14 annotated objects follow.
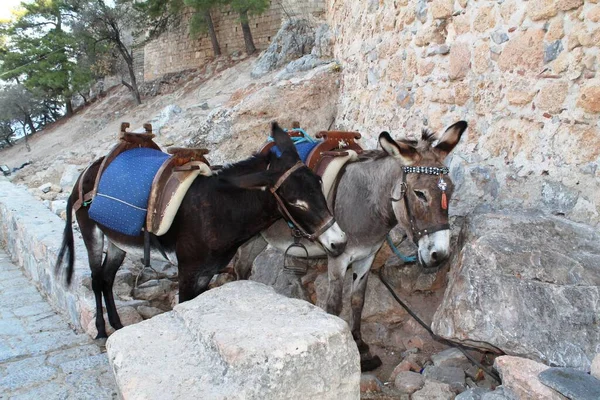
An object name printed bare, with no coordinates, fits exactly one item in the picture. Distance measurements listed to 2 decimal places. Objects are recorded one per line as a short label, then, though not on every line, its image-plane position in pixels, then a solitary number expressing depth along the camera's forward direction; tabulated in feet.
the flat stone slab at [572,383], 6.17
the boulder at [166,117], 33.78
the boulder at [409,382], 9.03
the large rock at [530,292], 8.03
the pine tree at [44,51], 76.38
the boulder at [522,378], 6.48
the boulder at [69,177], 30.59
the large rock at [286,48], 39.50
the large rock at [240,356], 5.56
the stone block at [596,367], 6.87
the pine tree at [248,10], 54.24
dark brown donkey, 9.39
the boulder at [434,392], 8.41
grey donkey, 8.85
